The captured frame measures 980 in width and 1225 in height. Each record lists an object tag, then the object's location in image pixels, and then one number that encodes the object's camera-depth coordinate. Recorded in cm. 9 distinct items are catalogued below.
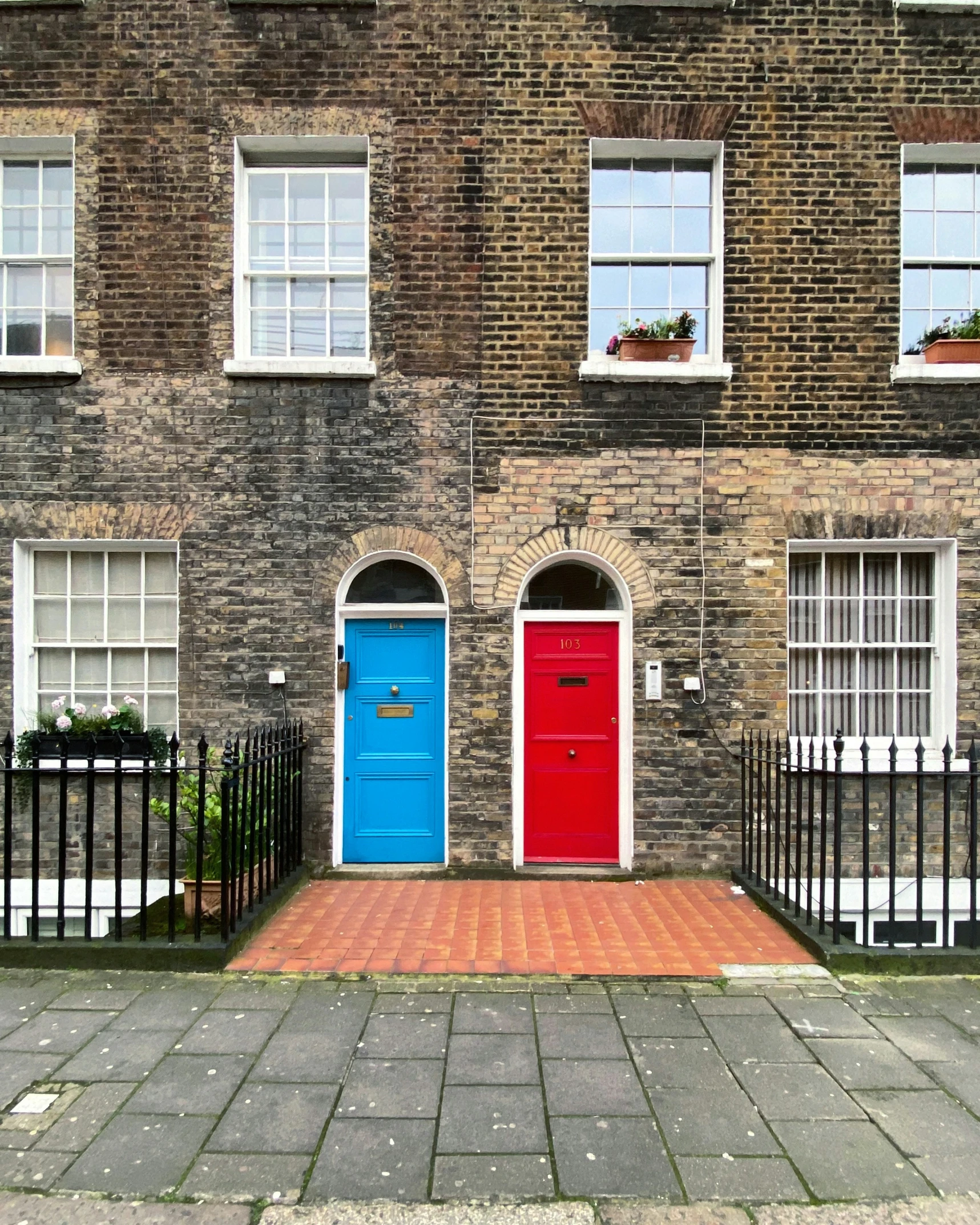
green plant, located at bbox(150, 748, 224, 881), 546
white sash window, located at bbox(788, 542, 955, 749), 716
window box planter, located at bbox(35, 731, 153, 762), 688
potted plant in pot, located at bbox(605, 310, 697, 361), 698
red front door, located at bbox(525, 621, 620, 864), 700
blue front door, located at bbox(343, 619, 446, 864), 699
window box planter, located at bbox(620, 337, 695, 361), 699
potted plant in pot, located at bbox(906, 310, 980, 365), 700
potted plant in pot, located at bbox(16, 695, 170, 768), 689
